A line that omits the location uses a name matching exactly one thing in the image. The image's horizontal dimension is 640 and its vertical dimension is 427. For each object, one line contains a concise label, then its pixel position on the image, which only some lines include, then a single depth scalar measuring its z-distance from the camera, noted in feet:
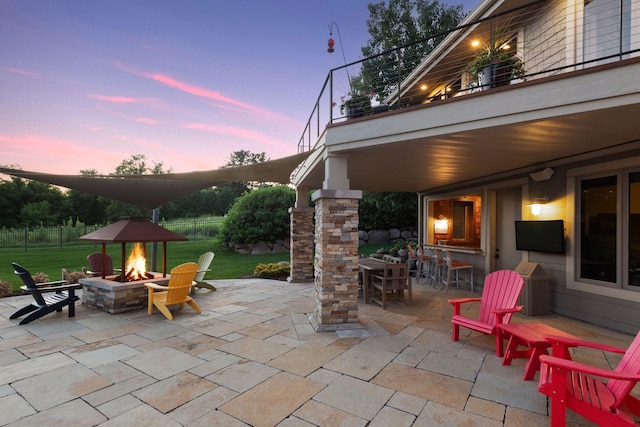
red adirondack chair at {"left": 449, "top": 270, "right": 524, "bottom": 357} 11.47
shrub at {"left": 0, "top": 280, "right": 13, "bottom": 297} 21.25
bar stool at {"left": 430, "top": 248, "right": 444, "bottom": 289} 24.92
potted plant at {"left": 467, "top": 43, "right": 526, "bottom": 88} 13.84
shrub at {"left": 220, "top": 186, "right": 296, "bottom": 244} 48.32
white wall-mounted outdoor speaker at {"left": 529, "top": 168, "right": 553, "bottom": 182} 17.61
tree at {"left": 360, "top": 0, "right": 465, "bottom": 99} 55.21
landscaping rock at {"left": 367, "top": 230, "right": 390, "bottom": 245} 55.97
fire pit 17.56
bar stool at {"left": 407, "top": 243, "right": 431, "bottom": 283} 27.64
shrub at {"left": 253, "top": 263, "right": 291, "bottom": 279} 29.81
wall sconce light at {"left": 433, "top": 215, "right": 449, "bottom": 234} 30.97
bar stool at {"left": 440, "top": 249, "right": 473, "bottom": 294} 23.03
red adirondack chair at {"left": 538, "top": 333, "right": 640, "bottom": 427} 6.26
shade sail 17.99
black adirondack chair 15.62
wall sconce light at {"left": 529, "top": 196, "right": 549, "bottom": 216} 18.08
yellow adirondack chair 16.34
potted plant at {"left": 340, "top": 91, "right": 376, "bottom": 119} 16.89
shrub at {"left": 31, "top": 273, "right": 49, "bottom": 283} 22.52
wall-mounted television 16.81
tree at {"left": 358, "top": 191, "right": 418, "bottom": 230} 49.75
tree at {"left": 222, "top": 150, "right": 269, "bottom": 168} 153.43
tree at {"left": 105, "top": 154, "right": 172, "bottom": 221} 115.24
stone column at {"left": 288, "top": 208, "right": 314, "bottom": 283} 27.35
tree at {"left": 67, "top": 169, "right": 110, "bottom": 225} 90.38
